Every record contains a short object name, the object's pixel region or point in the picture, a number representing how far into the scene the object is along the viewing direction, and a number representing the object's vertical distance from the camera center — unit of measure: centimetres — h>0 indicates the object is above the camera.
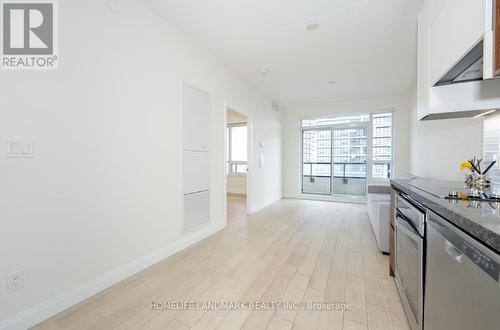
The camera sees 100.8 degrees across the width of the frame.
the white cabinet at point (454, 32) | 100 +73
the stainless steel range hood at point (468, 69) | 110 +58
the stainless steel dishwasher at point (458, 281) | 61 -42
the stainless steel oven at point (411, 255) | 113 -58
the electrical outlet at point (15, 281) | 133 -80
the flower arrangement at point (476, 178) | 131 -9
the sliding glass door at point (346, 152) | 537 +29
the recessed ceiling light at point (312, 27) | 247 +165
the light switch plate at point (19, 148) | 133 +8
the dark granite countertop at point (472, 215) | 61 -19
